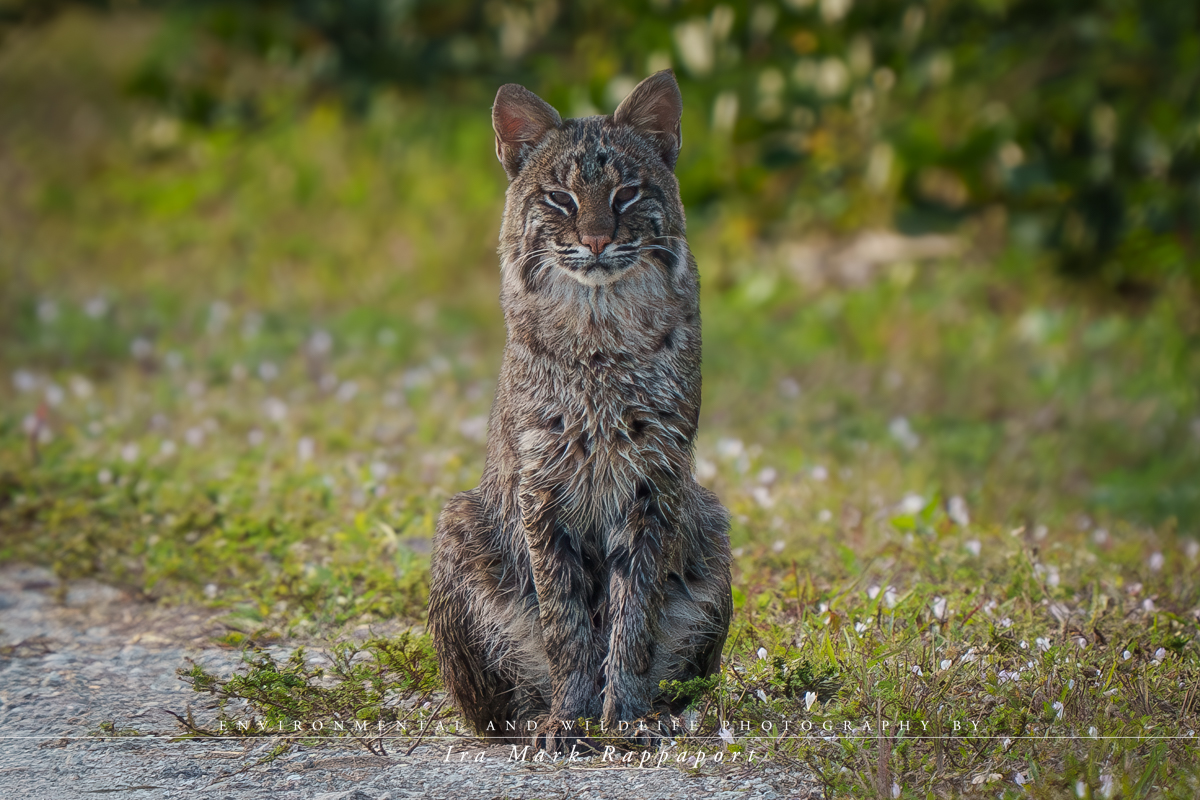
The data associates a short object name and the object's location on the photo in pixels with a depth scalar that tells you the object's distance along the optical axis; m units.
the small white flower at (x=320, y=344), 15.58
